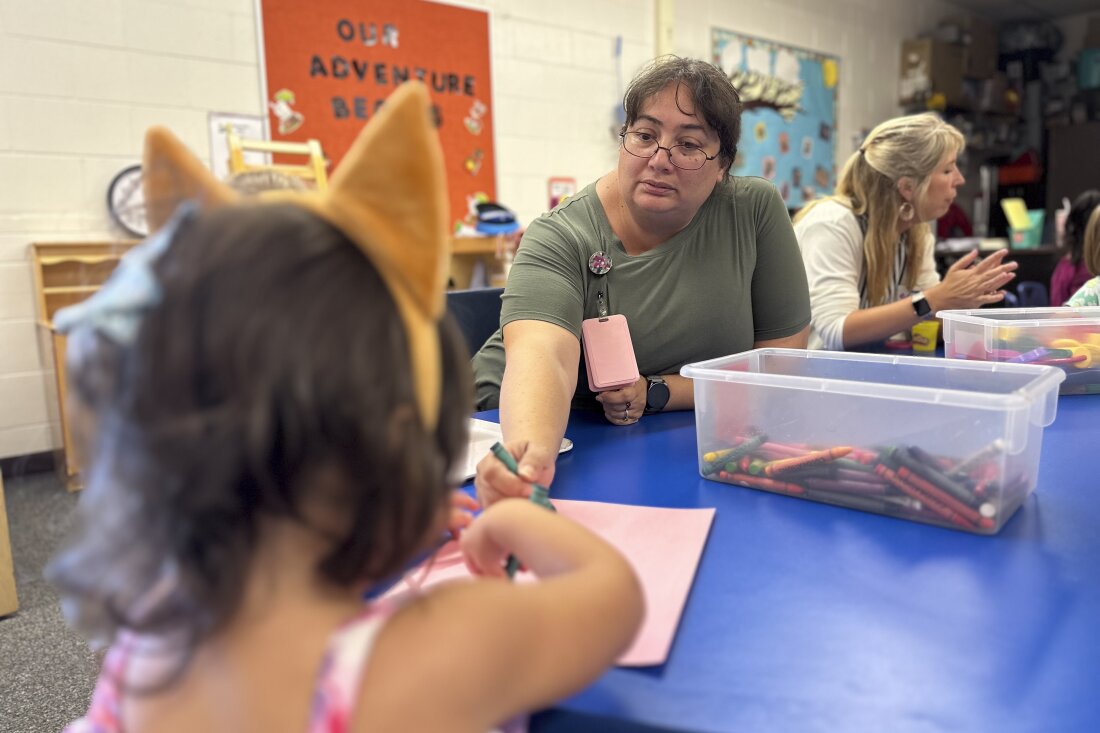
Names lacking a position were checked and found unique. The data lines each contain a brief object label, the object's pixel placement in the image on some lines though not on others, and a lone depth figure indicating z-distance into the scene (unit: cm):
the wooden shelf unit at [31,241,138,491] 279
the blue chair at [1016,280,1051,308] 340
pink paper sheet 60
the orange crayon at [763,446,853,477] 84
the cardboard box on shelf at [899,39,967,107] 623
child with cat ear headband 41
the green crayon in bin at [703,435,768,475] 93
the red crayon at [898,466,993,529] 76
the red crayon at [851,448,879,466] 83
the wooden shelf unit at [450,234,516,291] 367
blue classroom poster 509
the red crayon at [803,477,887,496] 82
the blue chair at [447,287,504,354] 178
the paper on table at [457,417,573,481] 100
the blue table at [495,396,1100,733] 51
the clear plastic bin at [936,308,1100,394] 132
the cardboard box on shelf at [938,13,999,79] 652
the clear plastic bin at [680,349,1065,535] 76
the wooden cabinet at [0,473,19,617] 193
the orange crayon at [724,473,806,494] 88
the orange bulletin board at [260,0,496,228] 330
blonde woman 208
